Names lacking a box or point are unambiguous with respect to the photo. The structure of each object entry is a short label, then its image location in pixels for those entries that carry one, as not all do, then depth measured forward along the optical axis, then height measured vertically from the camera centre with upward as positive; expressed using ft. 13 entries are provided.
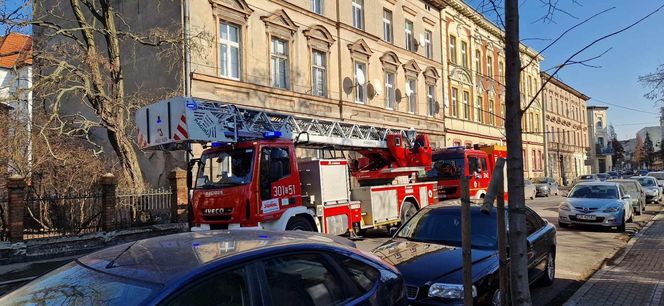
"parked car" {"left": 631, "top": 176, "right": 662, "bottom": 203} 86.74 -4.36
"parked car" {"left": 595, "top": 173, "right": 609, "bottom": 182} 157.34 -3.37
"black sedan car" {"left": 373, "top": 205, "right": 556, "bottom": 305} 17.06 -3.43
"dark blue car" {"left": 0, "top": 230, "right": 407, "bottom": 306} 8.14 -1.78
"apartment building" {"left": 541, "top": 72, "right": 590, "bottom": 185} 185.06 +14.08
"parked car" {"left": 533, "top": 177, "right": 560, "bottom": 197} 120.26 -4.73
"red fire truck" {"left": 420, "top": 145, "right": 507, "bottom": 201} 54.60 +0.01
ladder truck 30.53 +0.44
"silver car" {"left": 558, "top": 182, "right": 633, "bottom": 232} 47.85 -4.00
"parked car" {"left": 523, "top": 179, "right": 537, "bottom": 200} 106.62 -4.95
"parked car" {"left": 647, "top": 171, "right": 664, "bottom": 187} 111.65 -3.11
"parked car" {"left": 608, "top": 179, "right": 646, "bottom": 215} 65.36 -3.93
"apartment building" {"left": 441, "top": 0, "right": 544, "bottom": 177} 110.01 +18.46
